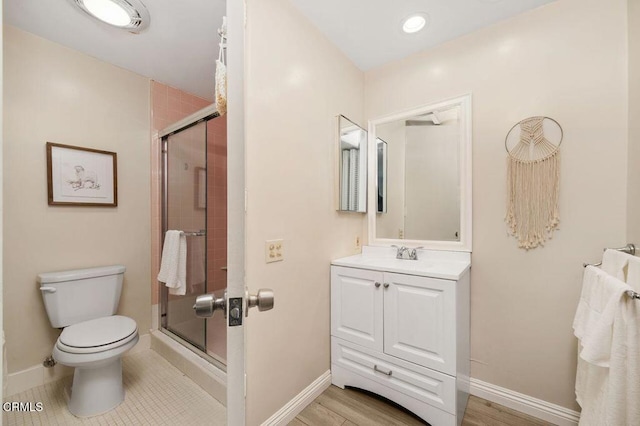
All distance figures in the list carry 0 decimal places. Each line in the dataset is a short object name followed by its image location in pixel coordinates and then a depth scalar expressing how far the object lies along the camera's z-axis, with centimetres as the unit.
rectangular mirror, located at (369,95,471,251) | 175
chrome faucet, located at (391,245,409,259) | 189
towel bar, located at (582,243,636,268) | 121
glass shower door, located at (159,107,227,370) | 148
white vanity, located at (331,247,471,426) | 136
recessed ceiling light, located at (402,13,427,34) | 160
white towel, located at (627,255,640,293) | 97
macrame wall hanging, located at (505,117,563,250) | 147
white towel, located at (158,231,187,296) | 137
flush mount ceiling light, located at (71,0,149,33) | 84
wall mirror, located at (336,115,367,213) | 189
